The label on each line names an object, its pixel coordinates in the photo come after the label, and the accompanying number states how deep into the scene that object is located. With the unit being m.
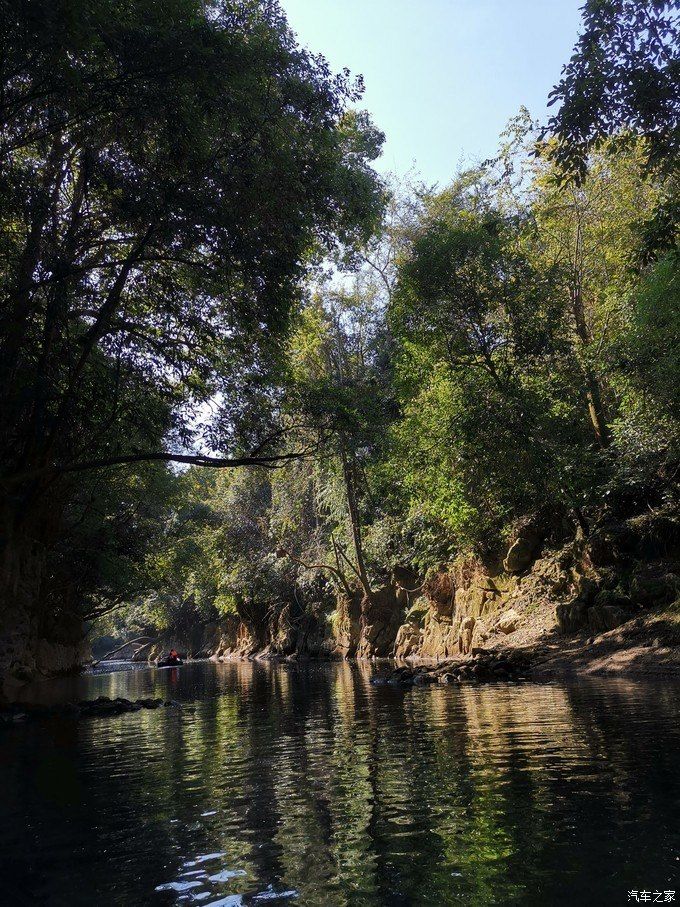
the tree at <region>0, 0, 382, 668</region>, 10.85
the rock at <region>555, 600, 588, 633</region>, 21.52
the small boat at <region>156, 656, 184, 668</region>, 52.19
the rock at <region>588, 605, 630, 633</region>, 19.91
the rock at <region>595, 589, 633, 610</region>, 20.39
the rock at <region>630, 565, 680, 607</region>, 19.06
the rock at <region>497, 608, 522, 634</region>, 25.22
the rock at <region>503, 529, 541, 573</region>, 27.69
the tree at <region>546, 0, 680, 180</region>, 9.12
